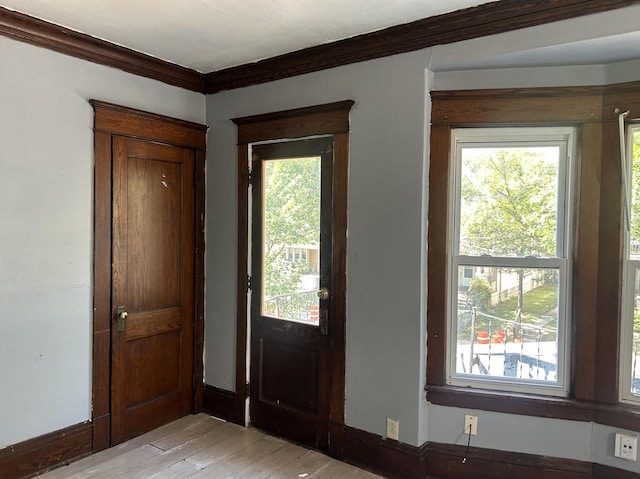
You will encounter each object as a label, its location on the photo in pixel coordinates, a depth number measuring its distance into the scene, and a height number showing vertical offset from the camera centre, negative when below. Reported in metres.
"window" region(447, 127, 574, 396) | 2.48 -0.13
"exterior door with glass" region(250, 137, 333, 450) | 2.88 -0.38
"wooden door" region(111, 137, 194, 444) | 2.92 -0.39
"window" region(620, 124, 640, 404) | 2.33 -0.25
